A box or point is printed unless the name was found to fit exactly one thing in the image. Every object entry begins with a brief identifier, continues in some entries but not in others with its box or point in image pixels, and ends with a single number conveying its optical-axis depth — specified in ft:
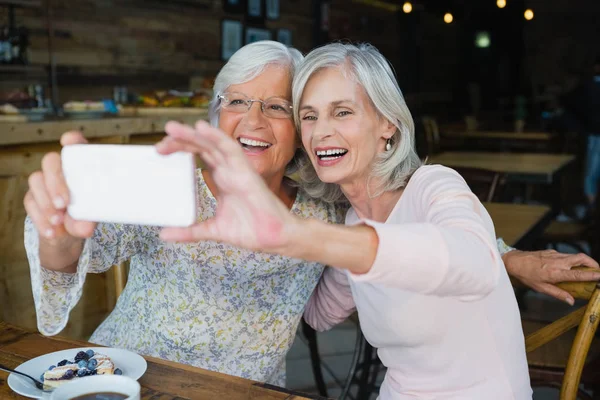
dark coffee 3.26
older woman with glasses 5.17
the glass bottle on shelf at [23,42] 14.51
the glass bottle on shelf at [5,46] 14.20
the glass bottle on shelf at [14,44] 14.30
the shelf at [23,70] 14.67
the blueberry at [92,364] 3.81
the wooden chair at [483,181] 9.68
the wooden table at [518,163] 14.79
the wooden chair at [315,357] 8.13
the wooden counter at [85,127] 8.89
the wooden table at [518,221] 8.20
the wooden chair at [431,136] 21.80
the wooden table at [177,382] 3.77
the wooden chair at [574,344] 4.56
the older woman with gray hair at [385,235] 2.81
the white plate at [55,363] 3.67
